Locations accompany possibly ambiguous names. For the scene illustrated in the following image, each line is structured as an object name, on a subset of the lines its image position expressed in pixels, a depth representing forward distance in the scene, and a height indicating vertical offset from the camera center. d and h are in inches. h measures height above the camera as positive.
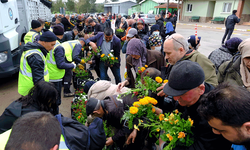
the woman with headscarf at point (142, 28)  250.4 -9.1
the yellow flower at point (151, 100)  72.6 -32.4
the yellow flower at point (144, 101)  70.6 -32.1
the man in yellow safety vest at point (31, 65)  109.1 -28.9
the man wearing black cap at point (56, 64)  152.6 -38.7
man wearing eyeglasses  89.8 -16.6
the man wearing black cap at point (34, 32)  202.4 -14.7
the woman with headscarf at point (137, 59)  130.0 -28.8
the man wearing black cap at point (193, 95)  55.1 -25.8
